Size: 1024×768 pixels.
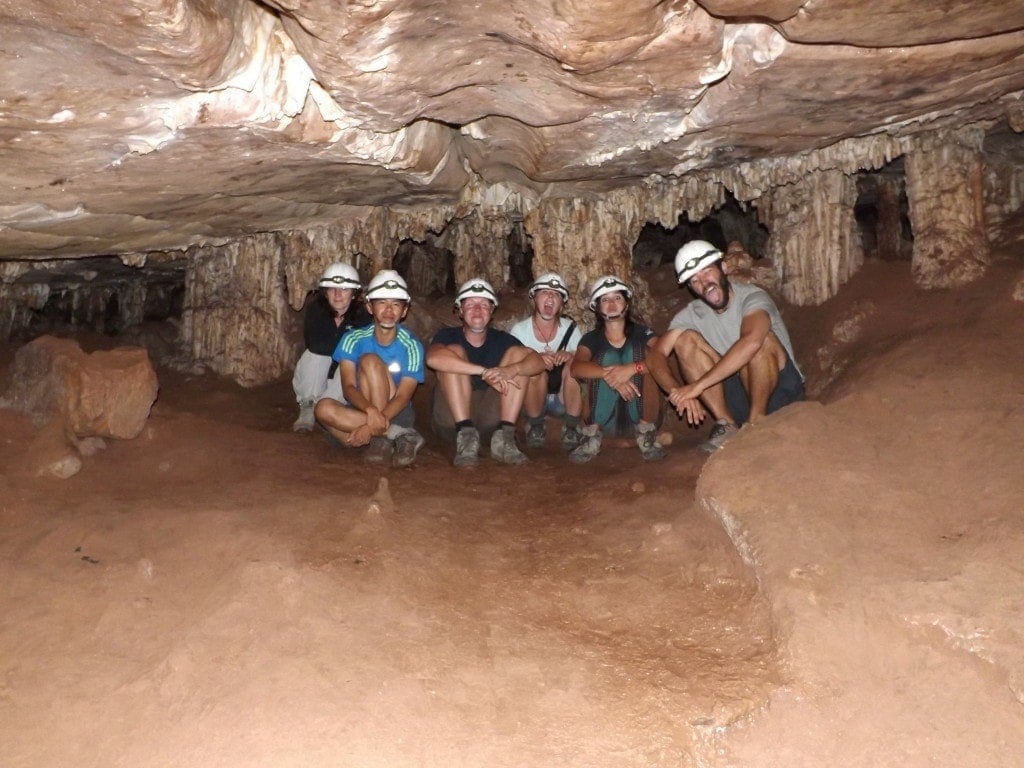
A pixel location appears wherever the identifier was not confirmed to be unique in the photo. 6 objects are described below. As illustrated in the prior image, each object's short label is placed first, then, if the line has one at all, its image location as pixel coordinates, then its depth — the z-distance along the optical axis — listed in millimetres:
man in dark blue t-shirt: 5625
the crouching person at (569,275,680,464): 5535
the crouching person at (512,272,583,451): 5996
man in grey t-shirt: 5109
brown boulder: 5113
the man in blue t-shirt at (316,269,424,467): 5516
